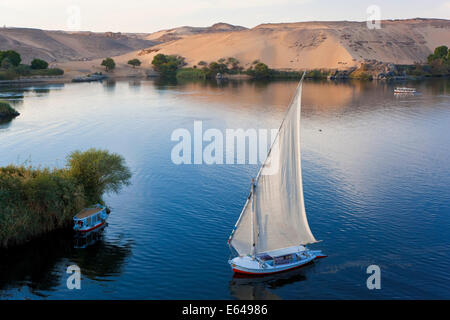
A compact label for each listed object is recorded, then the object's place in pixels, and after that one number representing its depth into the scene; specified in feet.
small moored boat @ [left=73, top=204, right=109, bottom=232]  119.65
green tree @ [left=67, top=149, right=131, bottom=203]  134.10
